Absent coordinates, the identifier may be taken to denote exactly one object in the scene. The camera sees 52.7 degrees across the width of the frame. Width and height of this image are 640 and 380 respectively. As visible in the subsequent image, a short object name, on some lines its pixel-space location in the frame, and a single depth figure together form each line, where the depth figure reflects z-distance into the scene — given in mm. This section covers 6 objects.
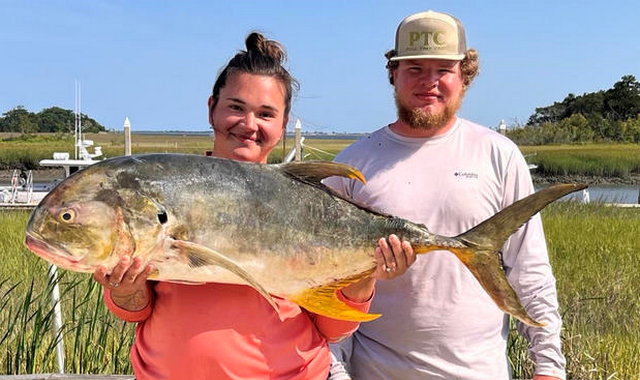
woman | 2158
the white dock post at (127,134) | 15284
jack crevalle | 1985
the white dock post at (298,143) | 13694
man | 2840
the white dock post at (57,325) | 4188
